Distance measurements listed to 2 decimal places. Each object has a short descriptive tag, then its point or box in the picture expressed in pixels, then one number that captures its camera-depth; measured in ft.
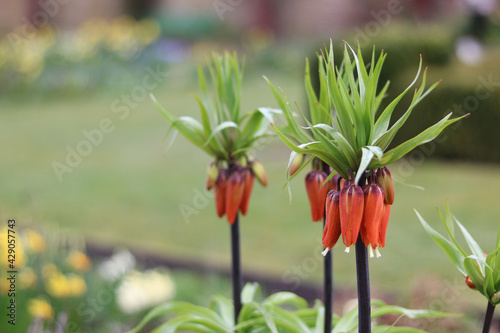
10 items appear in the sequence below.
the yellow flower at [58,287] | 10.34
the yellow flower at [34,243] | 11.01
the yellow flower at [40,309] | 9.32
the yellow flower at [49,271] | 10.75
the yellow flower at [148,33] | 48.28
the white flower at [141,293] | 11.07
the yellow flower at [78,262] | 11.41
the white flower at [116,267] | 12.16
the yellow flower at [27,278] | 10.43
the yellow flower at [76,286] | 10.53
